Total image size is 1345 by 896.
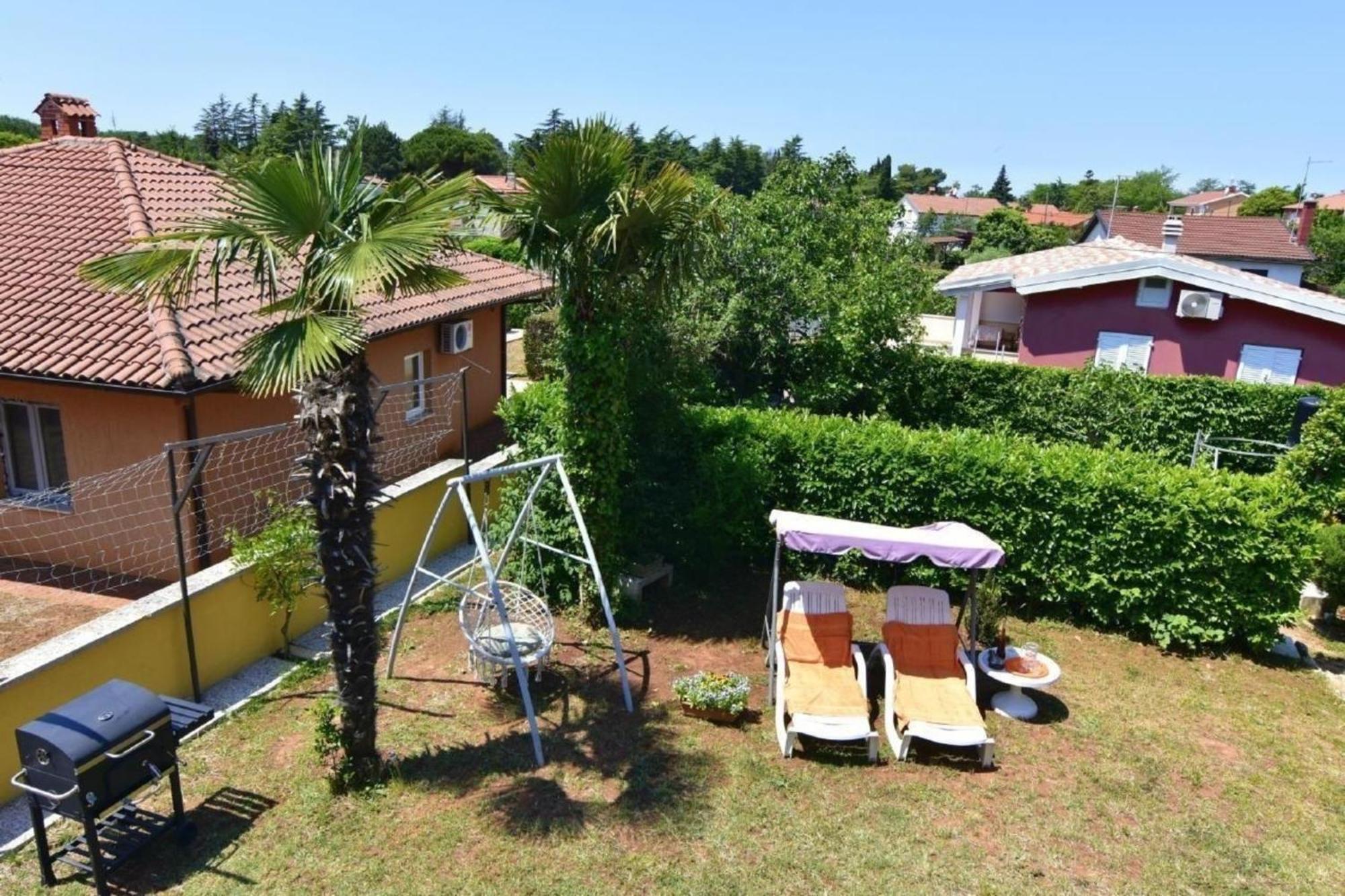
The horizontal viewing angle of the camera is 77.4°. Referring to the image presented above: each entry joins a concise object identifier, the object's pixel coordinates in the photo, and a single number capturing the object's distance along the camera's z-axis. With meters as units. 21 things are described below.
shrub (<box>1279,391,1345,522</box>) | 11.79
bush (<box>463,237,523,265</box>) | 31.69
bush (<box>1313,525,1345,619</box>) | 10.45
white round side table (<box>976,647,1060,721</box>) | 7.76
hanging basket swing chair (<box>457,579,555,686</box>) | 7.57
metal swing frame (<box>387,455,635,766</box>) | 6.51
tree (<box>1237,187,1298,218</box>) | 58.44
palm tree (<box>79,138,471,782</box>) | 5.36
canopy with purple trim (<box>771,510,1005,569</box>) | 7.73
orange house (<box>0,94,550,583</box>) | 9.12
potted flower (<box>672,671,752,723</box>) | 7.51
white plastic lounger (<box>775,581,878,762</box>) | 7.11
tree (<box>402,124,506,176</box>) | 71.00
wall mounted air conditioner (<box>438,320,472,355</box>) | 14.62
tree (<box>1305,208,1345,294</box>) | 44.00
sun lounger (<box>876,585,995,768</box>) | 7.16
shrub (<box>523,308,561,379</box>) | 20.84
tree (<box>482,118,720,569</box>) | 8.05
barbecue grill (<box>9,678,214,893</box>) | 5.05
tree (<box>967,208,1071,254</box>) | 55.16
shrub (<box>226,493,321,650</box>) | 7.86
